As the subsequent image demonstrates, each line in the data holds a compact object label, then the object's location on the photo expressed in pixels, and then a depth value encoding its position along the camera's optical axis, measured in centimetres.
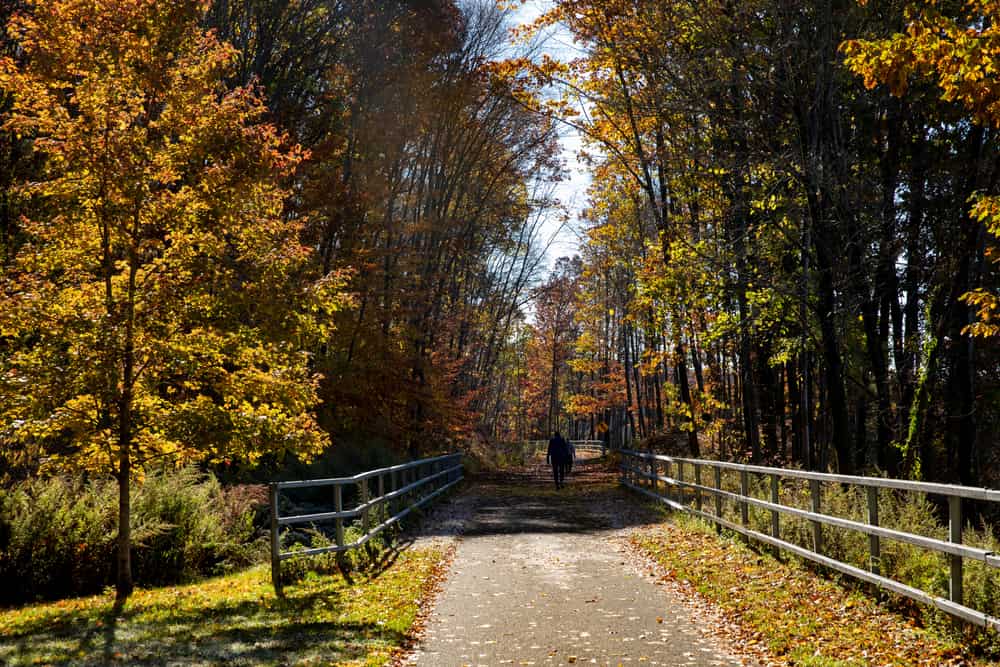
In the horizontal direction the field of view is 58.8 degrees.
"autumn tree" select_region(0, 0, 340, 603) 1103
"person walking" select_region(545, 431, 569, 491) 2917
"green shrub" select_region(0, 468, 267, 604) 1255
